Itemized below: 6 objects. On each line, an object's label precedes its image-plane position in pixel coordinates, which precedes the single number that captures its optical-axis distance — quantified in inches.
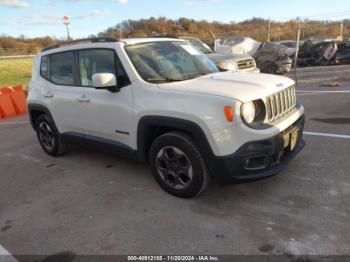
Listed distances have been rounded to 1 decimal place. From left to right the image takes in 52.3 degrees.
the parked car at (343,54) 617.7
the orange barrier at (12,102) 422.3
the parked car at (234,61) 347.1
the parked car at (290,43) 825.4
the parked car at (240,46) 563.2
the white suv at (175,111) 136.3
